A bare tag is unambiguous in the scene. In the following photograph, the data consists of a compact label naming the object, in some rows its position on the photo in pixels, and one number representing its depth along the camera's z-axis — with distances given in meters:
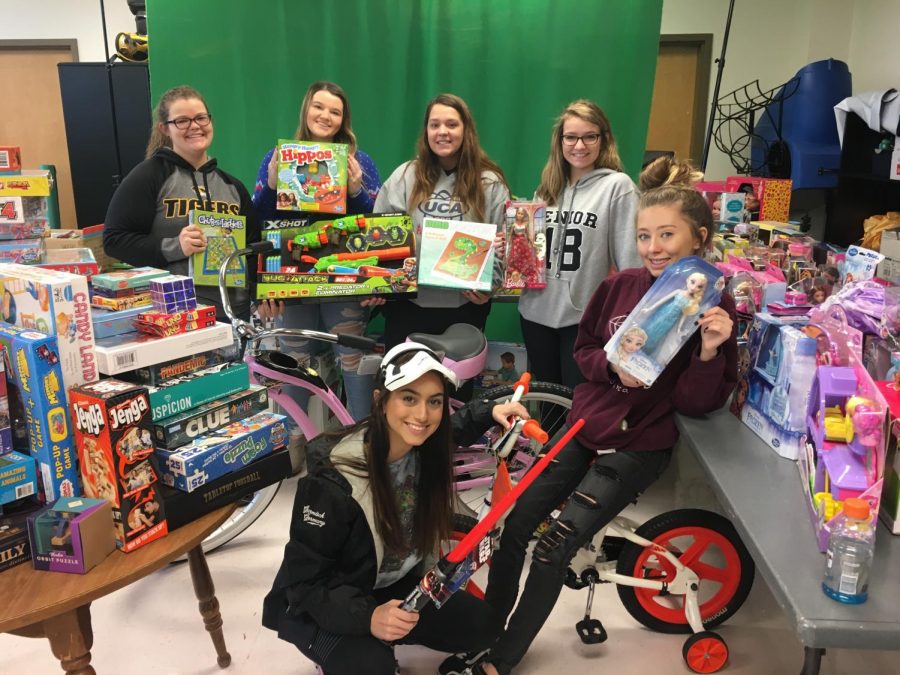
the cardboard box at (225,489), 1.37
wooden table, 1.14
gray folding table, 1.08
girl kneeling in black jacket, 1.43
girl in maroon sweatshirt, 1.75
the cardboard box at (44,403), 1.25
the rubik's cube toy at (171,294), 1.48
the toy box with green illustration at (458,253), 2.44
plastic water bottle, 1.11
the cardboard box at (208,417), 1.38
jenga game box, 1.24
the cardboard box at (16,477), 1.24
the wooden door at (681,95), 4.48
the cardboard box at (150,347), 1.36
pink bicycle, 2.15
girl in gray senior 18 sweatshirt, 2.36
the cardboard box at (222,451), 1.37
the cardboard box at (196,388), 1.38
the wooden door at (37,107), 5.13
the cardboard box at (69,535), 1.20
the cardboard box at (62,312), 1.28
